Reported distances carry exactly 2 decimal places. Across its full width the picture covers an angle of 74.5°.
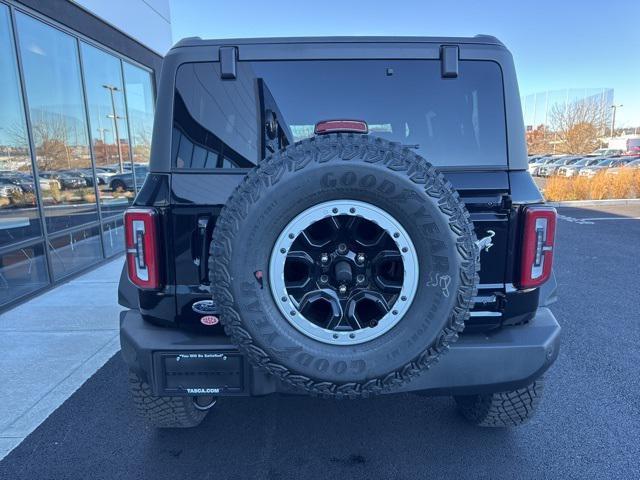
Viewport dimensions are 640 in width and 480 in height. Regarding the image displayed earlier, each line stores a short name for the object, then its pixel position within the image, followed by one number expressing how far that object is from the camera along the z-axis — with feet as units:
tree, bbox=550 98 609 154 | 121.29
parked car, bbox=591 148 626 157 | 119.03
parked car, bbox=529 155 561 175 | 94.56
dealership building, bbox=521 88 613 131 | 126.93
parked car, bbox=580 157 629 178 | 67.24
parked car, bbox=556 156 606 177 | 73.91
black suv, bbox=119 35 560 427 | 5.15
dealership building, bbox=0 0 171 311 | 16.98
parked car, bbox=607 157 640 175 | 46.91
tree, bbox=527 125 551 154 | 164.66
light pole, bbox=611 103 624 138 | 184.20
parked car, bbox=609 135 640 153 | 152.01
